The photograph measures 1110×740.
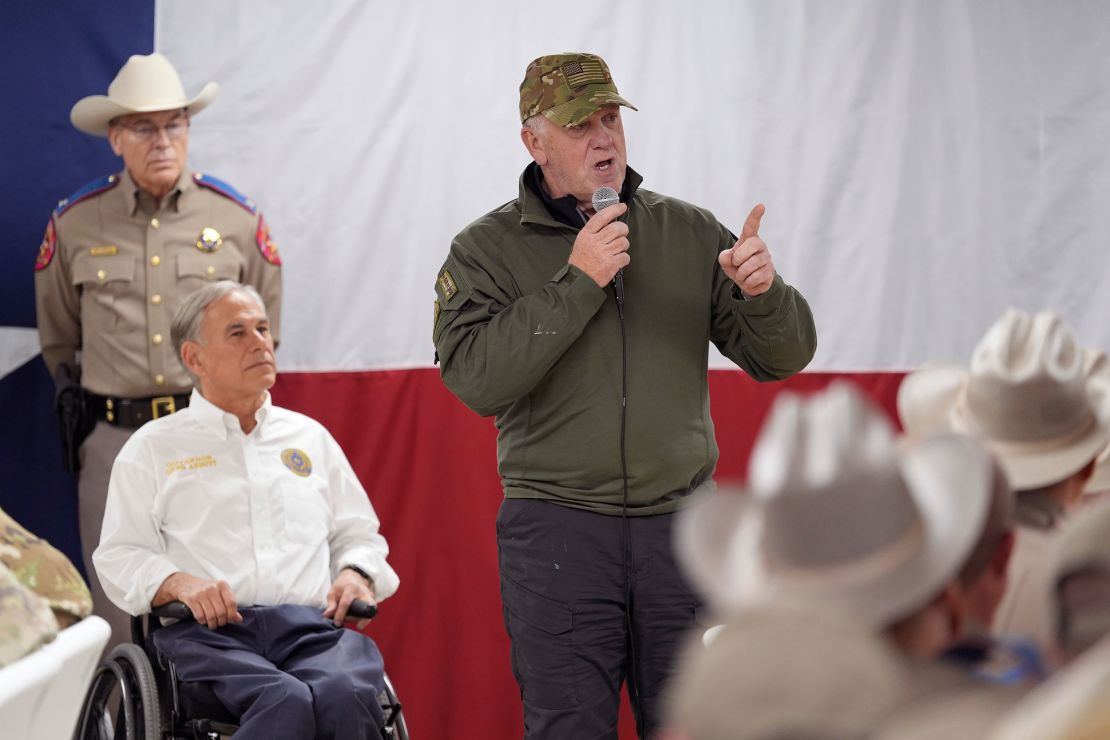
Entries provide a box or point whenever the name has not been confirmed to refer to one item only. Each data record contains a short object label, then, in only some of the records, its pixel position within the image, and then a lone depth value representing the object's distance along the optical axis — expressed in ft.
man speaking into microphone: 22.28
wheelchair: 22.95
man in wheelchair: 23.07
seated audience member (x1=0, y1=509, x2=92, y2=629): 17.97
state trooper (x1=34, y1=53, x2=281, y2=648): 25.47
